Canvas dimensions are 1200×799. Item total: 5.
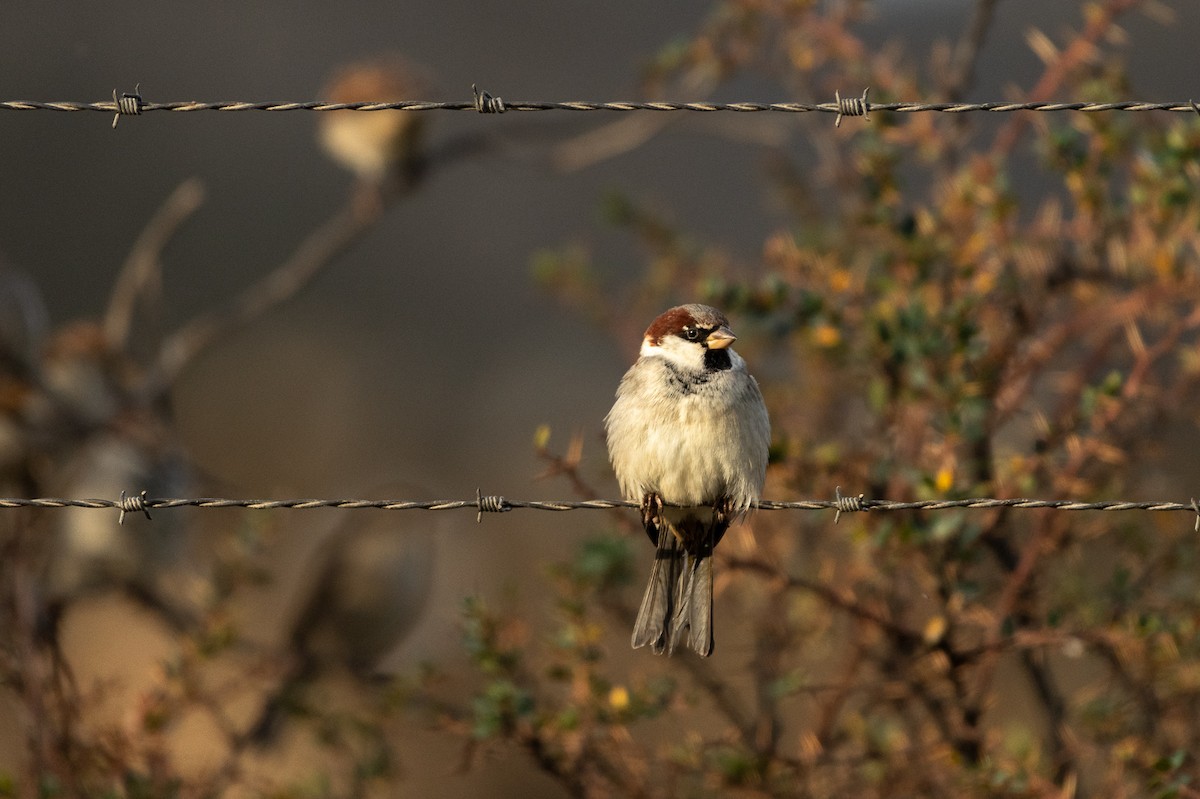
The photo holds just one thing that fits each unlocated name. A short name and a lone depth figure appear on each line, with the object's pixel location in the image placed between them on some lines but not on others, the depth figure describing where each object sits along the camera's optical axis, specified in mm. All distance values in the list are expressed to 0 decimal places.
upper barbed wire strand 5059
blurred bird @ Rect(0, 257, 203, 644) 9500
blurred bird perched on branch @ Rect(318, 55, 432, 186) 10141
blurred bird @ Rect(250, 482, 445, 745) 9984
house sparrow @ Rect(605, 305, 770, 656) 6133
